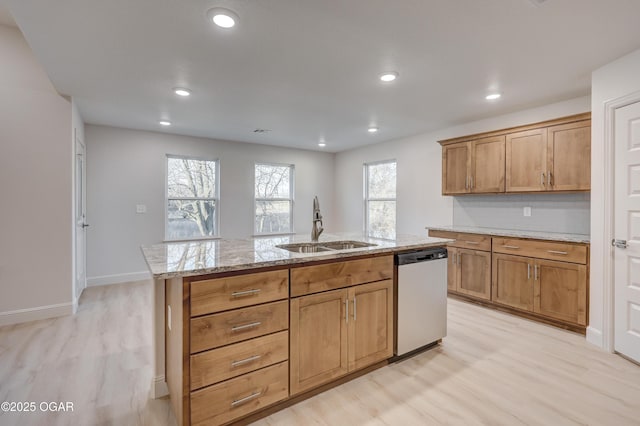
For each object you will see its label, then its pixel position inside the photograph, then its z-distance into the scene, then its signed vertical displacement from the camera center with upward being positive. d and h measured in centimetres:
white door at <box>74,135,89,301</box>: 384 -12
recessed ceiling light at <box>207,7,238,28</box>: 187 +118
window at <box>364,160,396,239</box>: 588 +29
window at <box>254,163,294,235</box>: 614 +24
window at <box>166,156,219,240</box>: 529 +21
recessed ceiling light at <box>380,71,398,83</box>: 277 +120
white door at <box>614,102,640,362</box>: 243 -15
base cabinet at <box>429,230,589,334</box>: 302 -70
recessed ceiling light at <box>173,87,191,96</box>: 317 +122
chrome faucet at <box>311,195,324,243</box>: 270 -12
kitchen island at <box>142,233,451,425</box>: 160 -66
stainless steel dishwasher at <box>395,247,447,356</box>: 246 -72
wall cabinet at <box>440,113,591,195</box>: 319 +60
